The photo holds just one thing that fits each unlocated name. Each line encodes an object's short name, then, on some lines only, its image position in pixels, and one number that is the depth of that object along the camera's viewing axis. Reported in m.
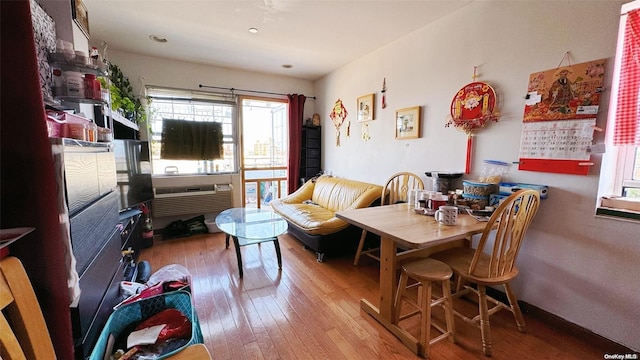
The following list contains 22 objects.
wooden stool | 1.50
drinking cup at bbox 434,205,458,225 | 1.63
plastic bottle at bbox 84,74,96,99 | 1.30
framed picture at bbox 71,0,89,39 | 1.47
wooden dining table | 1.42
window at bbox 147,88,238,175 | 3.60
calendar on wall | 1.57
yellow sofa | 2.76
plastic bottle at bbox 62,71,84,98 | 1.25
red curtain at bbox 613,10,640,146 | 1.43
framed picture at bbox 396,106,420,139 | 2.67
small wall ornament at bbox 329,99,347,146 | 3.89
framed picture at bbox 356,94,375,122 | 3.28
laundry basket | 1.12
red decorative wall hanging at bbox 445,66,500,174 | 2.04
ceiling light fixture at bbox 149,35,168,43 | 2.82
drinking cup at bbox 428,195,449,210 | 1.85
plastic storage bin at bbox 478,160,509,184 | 1.98
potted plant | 2.51
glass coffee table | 2.44
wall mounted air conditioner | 3.51
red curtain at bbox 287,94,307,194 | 4.28
